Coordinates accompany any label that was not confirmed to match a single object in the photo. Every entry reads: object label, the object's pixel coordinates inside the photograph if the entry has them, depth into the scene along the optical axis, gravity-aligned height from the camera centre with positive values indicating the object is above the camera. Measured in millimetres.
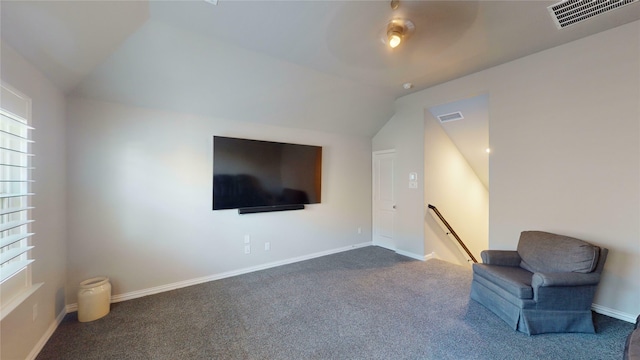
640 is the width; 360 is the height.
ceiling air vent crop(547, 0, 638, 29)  2117 +1592
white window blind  1625 -170
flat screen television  3434 +98
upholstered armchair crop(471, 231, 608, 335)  2186 -1047
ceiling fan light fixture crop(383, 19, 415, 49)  2248 +1478
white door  4930 -398
